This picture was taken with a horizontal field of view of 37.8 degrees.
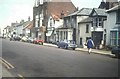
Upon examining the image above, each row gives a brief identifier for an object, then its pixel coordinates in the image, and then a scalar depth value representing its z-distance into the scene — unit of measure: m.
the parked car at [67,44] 28.75
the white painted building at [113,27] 26.31
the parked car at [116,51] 17.55
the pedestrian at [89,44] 21.74
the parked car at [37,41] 41.49
